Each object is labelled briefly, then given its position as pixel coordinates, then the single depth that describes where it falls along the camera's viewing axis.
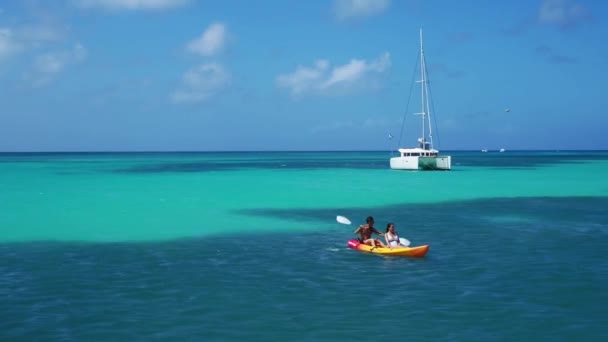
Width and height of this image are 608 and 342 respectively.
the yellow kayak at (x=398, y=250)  17.25
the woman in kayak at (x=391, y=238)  17.95
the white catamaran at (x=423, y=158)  66.81
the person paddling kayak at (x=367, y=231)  18.58
